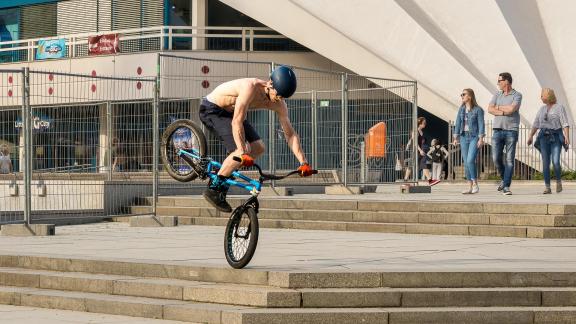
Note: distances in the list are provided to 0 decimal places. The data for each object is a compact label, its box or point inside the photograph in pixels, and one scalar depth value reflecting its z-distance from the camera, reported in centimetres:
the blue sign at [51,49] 4266
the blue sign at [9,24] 4900
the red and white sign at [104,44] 4075
